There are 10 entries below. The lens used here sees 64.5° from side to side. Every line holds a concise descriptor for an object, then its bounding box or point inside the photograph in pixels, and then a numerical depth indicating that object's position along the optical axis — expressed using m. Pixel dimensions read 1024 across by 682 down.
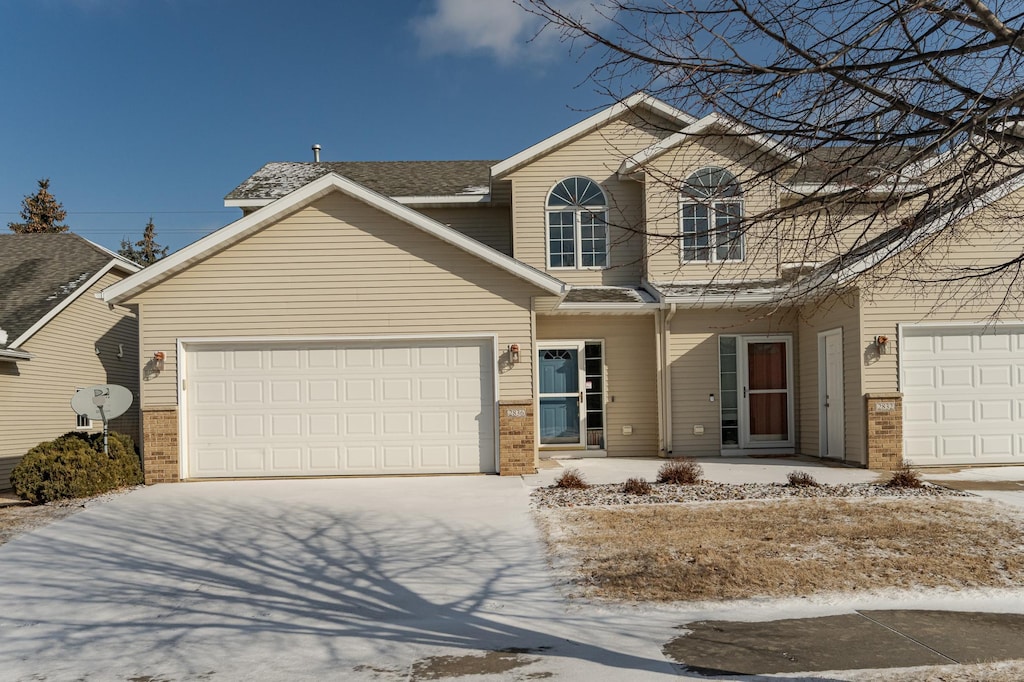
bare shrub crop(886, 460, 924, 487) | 11.24
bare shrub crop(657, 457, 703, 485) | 12.03
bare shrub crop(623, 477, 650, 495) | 11.28
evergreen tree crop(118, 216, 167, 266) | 54.25
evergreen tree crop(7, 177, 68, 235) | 41.50
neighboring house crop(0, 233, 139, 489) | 16.91
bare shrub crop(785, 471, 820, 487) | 11.51
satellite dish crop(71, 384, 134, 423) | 12.87
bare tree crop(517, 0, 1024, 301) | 4.17
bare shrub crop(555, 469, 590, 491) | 11.83
